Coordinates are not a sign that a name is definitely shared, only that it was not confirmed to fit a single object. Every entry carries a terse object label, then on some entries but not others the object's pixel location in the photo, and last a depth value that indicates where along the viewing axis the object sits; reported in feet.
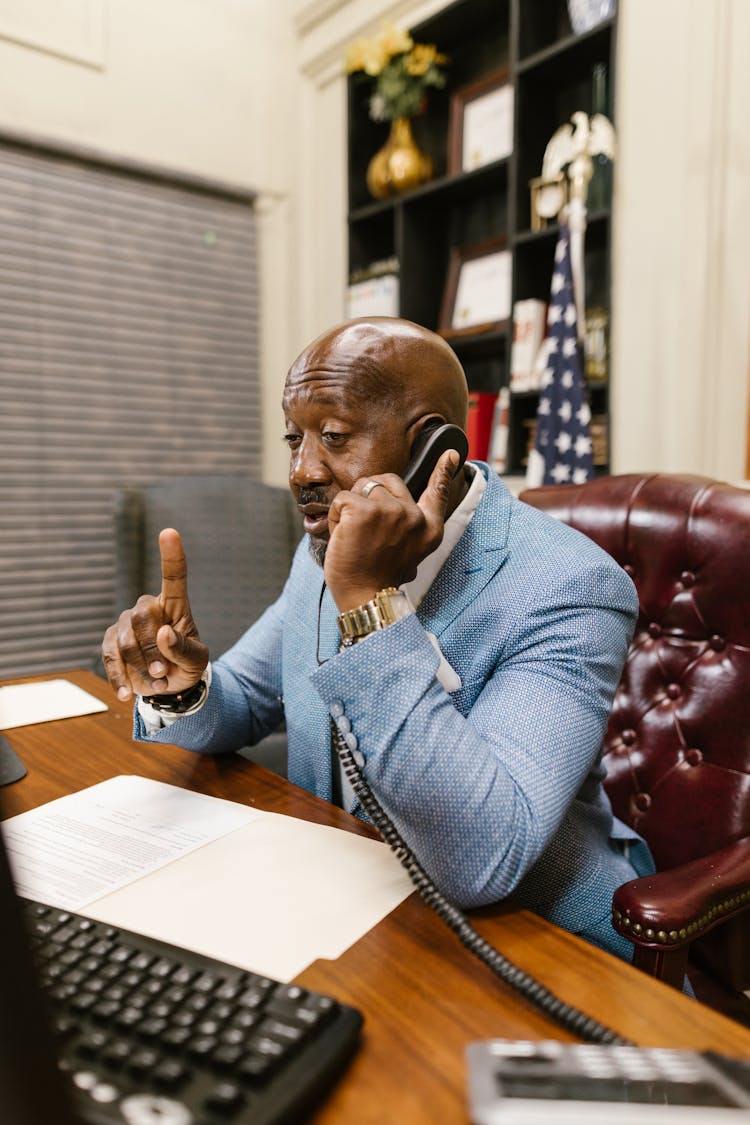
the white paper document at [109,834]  2.53
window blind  9.90
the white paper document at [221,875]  2.19
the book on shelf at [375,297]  10.79
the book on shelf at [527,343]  8.84
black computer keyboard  1.45
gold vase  10.32
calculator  1.32
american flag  8.00
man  2.46
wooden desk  1.61
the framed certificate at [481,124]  9.45
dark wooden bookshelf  8.66
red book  9.61
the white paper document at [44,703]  4.63
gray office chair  9.31
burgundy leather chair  3.84
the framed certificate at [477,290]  9.79
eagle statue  7.92
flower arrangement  9.78
